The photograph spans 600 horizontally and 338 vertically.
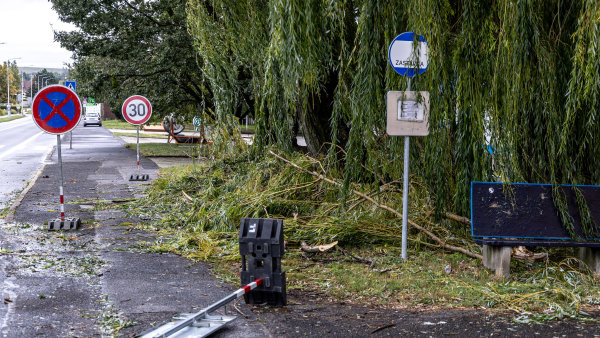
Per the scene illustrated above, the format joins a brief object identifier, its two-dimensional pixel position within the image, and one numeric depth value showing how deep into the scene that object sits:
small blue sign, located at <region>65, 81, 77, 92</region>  23.14
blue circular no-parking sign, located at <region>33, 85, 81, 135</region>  9.39
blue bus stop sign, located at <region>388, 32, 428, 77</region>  6.23
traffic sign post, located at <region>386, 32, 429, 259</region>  6.26
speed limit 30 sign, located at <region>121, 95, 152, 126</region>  16.69
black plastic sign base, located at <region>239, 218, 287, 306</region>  5.29
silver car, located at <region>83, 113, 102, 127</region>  66.06
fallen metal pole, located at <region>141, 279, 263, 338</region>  4.27
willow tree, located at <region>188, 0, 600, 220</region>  5.79
